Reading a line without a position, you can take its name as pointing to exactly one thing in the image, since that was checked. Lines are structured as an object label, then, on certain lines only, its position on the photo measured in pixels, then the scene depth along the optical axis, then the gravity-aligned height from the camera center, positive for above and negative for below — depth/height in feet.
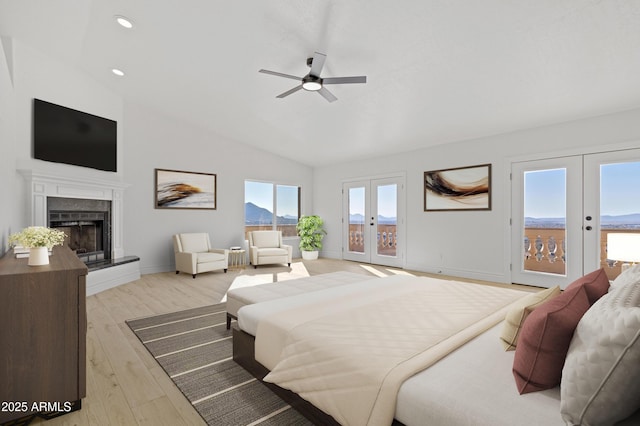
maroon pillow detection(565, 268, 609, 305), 4.53 -1.03
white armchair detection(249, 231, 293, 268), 20.97 -2.35
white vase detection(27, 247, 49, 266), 6.31 -0.85
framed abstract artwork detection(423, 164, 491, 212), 17.15 +1.55
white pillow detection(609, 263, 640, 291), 4.53 -0.93
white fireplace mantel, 13.39 +1.07
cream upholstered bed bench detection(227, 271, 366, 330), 8.47 -2.14
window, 23.97 +0.63
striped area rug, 5.64 -3.55
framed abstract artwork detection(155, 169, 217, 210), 19.63 +1.62
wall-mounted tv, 13.85 +3.72
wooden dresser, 5.40 -2.25
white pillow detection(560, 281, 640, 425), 2.72 -1.43
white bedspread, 4.13 -2.03
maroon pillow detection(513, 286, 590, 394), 3.49 -1.49
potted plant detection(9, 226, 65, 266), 6.34 -0.59
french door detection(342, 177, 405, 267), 21.40 -0.41
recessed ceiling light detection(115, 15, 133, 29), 11.05 +6.92
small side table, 21.30 -3.02
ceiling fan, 10.57 +4.87
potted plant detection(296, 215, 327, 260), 25.12 -1.64
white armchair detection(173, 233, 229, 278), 17.71 -2.36
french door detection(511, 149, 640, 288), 13.16 +0.12
